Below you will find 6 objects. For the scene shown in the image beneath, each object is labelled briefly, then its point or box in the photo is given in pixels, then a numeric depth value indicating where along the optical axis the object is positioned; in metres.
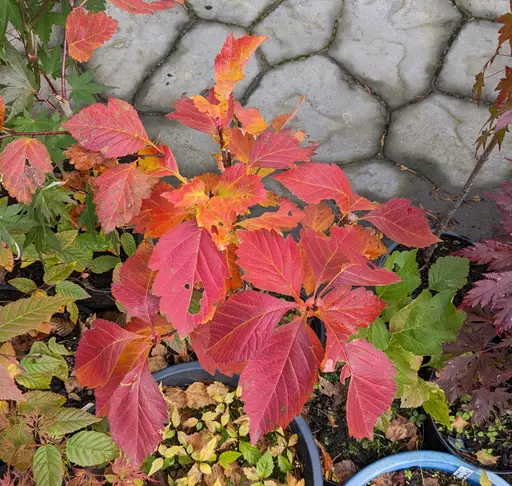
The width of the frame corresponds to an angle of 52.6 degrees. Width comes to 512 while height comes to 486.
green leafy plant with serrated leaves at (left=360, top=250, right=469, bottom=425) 1.33
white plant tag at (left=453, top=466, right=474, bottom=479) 1.48
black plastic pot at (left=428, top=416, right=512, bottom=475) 1.49
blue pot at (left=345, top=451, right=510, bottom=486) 1.46
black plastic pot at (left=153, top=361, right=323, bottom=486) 1.38
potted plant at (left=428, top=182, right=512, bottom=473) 1.23
